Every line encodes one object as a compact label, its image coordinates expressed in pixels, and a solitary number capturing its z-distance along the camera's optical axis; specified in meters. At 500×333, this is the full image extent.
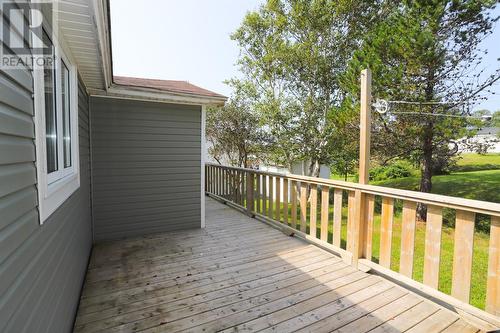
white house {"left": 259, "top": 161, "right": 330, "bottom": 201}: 11.25
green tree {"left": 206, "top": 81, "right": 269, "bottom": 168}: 10.30
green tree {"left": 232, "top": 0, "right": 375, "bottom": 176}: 8.70
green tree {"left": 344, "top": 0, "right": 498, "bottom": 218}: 5.52
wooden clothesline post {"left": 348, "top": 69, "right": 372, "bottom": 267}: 3.10
